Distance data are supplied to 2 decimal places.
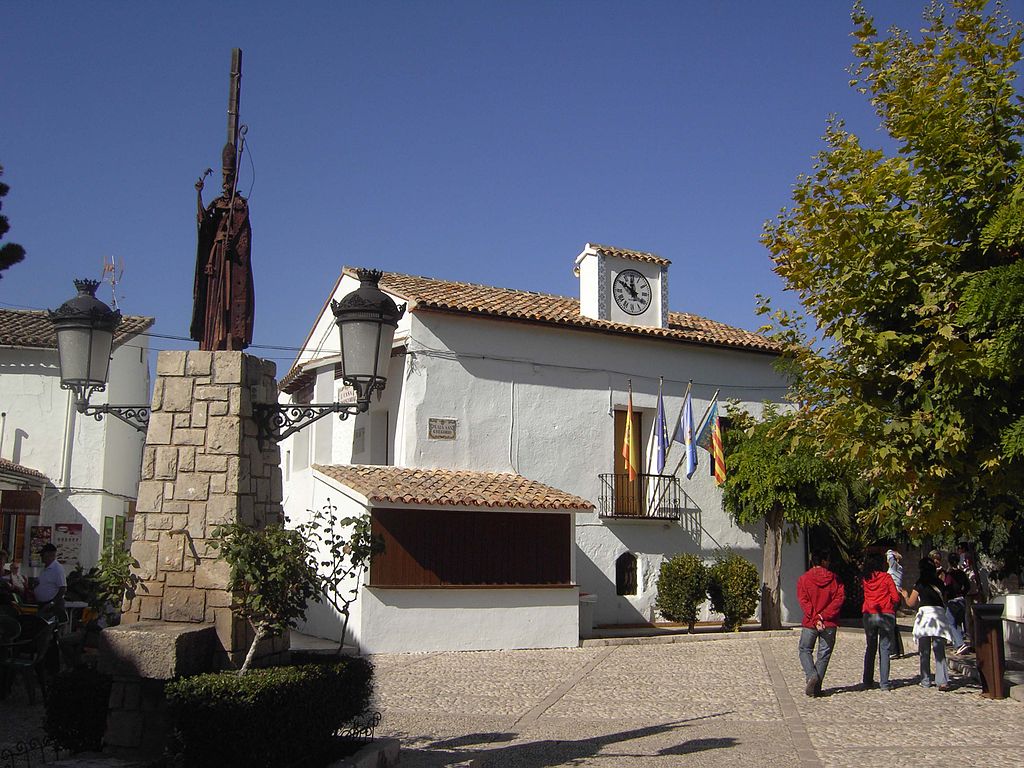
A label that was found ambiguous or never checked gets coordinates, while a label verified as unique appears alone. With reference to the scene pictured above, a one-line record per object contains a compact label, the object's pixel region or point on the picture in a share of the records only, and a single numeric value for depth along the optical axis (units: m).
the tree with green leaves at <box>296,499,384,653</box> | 6.59
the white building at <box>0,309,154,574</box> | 22.28
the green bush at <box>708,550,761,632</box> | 17.59
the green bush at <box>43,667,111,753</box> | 6.43
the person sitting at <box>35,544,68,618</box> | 11.08
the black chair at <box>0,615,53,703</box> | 9.50
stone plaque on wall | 17.02
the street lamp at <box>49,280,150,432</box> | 7.94
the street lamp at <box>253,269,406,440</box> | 7.27
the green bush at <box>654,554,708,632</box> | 17.20
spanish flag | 17.91
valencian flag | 18.17
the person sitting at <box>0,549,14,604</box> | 9.76
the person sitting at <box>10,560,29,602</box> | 11.84
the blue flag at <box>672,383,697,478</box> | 17.86
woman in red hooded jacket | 10.99
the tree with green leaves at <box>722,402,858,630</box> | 17.66
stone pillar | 6.78
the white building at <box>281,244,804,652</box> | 15.35
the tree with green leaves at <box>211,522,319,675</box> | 6.16
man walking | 10.38
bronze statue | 7.43
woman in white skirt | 10.91
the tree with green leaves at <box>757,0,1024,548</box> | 7.08
